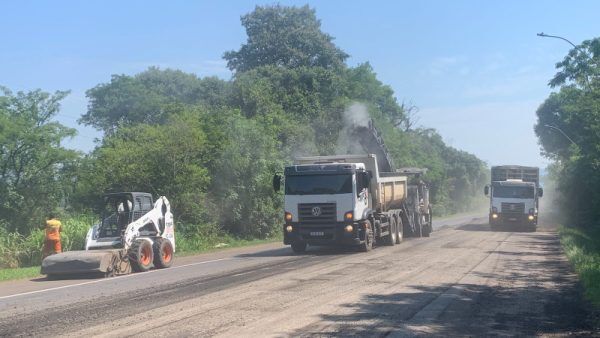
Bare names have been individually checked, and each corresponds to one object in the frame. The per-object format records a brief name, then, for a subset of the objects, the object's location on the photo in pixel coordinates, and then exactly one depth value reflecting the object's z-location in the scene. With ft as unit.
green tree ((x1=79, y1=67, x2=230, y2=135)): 198.80
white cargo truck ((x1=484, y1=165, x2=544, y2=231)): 124.16
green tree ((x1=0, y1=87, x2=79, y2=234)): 94.63
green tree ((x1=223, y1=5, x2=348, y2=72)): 204.74
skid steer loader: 54.29
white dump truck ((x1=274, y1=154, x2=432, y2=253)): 70.95
